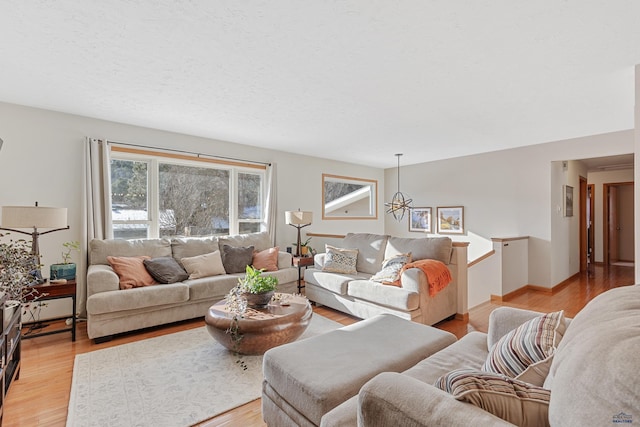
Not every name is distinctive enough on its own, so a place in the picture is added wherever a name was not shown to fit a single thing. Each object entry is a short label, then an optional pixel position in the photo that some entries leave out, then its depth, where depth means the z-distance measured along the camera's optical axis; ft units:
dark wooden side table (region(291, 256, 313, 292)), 15.51
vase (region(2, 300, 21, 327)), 6.24
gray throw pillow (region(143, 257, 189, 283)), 11.58
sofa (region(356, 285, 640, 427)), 2.15
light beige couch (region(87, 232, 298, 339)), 10.01
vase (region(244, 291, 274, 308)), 9.23
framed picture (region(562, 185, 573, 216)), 17.67
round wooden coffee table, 8.18
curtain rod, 13.19
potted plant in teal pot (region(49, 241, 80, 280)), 10.32
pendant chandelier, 21.47
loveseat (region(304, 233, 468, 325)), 10.76
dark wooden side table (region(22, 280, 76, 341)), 9.57
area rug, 6.37
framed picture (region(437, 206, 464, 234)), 20.02
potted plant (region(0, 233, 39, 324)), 7.33
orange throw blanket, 10.93
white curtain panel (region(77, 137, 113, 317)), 12.00
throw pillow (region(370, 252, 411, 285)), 11.58
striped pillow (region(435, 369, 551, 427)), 3.00
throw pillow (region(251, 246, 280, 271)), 14.29
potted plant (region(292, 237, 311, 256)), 16.99
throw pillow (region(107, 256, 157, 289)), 10.93
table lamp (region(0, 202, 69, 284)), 9.10
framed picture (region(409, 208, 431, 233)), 21.79
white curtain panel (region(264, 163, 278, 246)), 17.22
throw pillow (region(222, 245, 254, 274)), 13.83
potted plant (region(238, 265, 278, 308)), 9.20
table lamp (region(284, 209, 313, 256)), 16.22
